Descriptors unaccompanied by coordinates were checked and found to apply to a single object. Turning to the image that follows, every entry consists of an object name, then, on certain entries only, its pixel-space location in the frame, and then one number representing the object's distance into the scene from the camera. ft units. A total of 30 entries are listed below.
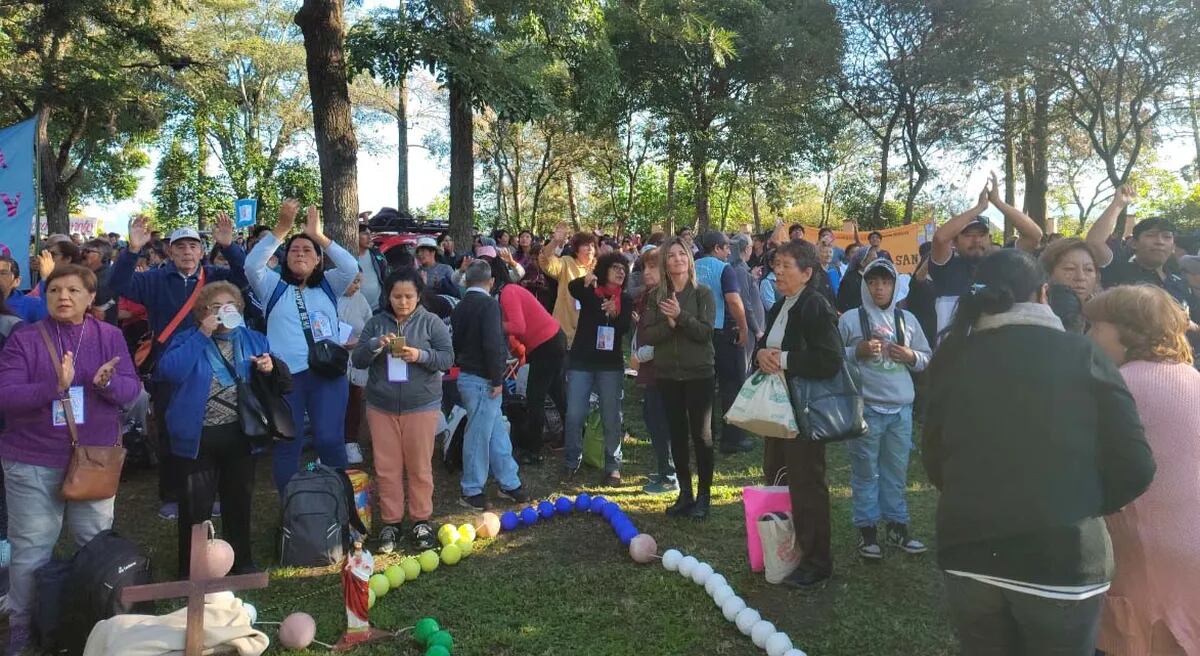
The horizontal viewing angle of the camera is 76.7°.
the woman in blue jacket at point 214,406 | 13.05
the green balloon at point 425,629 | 11.82
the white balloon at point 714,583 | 13.25
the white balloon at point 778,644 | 11.16
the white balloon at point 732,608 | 12.42
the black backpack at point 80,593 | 11.27
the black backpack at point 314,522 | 14.73
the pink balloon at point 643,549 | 14.82
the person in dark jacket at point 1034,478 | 6.76
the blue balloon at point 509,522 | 16.85
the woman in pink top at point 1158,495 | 8.16
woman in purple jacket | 11.43
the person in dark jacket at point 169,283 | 17.11
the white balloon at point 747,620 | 11.97
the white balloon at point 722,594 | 12.84
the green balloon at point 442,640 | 11.51
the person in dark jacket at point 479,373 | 17.95
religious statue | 11.44
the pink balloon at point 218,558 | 10.95
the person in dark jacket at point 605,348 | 19.53
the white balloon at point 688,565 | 14.05
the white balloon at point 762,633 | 11.53
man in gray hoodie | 14.61
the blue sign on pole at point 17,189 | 21.57
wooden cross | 10.18
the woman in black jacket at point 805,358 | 12.91
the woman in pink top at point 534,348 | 20.85
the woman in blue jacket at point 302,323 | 15.76
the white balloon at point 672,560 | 14.43
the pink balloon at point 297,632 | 11.44
